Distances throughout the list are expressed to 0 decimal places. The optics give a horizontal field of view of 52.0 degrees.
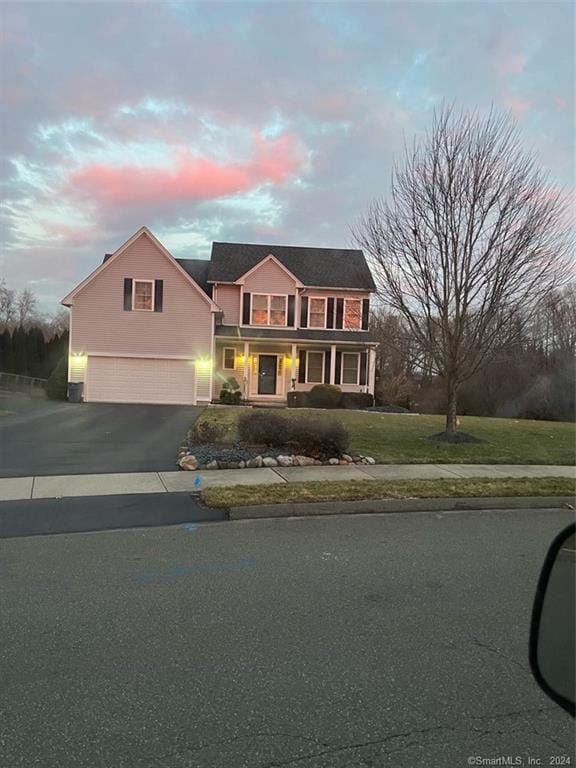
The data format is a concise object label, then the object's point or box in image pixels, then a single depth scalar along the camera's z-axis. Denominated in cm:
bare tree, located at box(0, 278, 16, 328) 7424
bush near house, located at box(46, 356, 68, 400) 2686
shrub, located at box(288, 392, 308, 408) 2812
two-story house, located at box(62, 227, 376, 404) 2666
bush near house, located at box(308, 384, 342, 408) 2800
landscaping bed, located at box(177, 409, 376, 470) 1119
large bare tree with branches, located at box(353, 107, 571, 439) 1379
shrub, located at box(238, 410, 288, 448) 1207
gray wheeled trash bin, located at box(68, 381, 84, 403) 2597
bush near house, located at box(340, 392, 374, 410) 2873
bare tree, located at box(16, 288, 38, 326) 8219
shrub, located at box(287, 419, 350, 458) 1174
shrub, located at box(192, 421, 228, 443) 1303
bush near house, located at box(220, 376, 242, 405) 2766
